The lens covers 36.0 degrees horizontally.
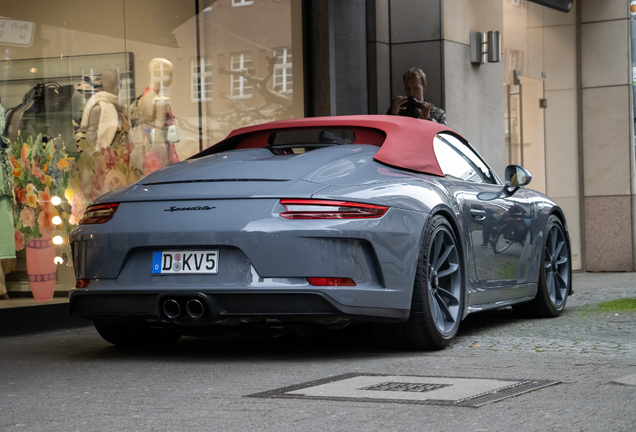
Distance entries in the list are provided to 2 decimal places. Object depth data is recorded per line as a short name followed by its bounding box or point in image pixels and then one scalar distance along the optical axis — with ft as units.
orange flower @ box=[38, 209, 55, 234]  25.71
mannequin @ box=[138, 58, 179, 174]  29.17
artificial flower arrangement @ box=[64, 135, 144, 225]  26.78
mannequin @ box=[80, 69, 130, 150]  27.25
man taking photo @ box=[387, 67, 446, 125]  32.17
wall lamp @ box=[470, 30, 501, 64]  37.22
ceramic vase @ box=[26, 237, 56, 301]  24.73
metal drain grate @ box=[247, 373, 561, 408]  11.87
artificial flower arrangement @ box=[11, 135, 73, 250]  24.97
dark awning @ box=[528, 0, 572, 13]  43.31
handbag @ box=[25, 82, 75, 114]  25.55
